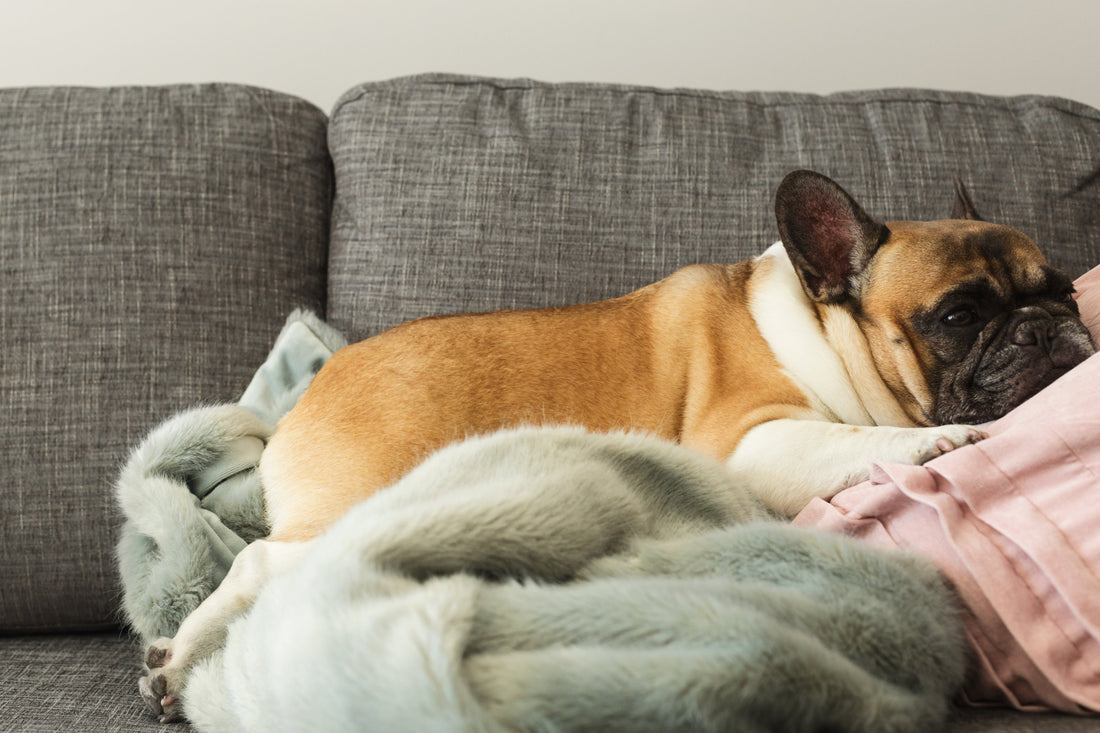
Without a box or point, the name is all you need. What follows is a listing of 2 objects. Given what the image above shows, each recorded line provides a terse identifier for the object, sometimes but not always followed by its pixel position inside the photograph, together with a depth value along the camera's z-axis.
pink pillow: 0.78
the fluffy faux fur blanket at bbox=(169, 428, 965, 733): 0.58
